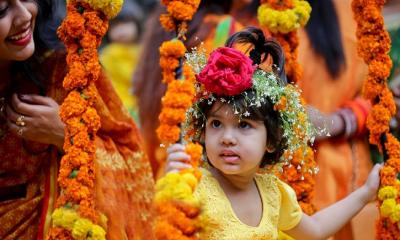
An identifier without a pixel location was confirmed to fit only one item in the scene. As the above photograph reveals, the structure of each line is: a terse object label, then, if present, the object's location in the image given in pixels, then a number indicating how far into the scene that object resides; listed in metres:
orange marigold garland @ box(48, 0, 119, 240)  4.95
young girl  4.82
